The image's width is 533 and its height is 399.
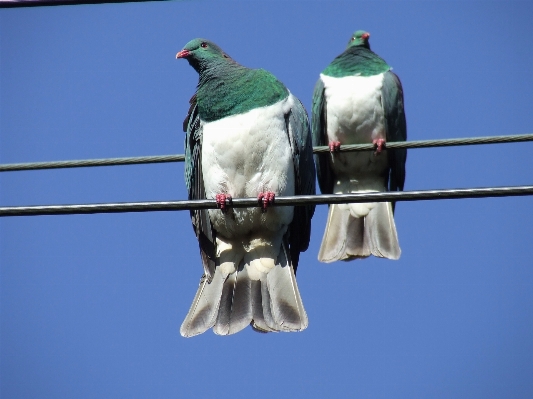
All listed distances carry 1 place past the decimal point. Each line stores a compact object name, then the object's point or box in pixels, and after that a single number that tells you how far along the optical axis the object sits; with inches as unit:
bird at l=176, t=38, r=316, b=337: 432.8
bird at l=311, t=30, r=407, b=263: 570.6
